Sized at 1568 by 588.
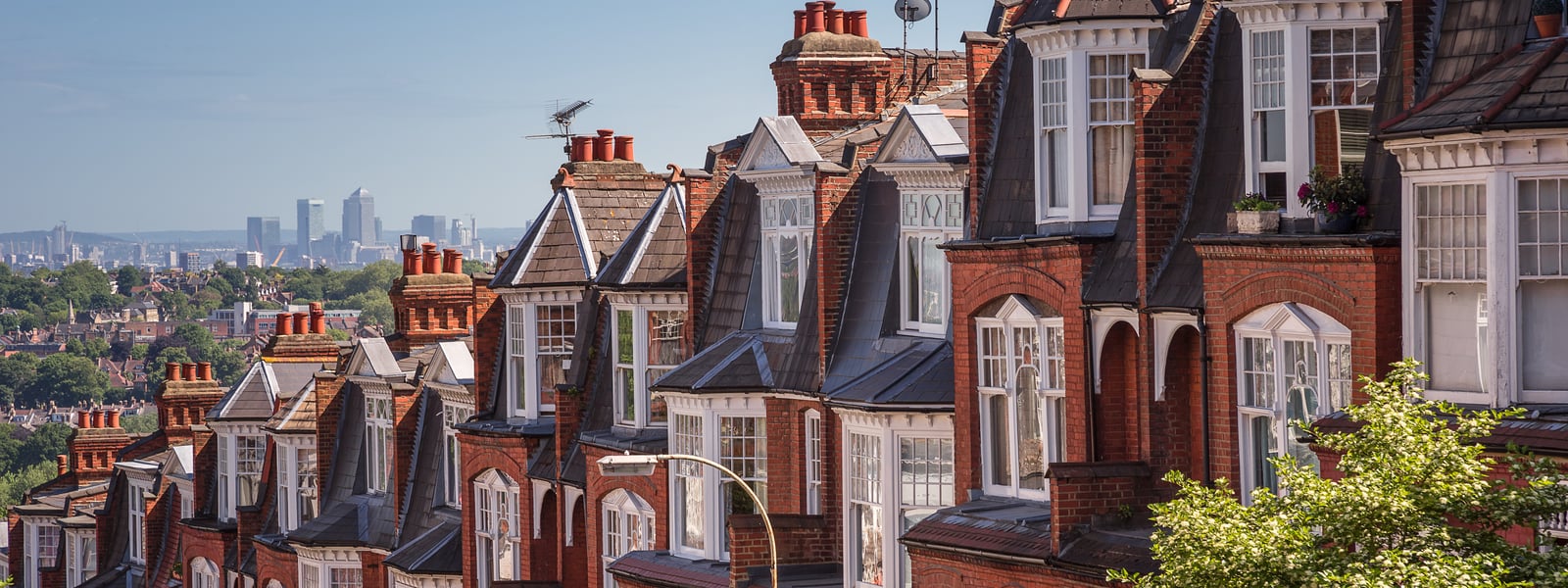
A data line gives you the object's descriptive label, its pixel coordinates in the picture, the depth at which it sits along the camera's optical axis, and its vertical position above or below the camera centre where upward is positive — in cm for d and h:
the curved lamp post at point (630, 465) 2602 -150
